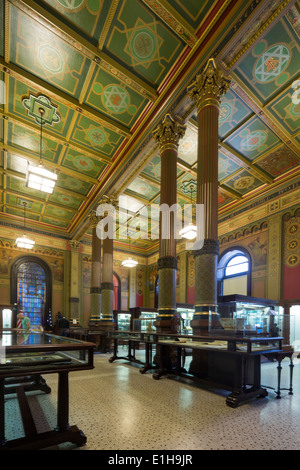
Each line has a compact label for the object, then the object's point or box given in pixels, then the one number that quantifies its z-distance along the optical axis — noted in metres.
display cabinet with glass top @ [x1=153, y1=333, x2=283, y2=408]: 3.60
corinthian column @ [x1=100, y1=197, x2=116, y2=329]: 11.02
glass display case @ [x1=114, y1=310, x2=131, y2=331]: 13.02
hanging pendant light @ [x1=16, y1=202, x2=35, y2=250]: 11.94
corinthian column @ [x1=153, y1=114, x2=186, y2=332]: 6.27
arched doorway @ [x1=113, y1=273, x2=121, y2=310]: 18.83
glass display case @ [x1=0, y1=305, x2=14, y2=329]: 12.80
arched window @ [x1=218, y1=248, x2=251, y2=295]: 12.05
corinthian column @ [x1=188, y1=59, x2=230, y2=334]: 5.03
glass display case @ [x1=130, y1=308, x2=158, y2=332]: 7.06
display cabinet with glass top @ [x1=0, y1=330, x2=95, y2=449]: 2.09
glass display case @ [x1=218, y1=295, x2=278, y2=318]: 3.96
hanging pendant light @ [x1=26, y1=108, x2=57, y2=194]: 7.11
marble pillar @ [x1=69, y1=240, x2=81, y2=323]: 15.95
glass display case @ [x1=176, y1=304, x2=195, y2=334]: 12.23
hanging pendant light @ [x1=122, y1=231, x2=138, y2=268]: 14.12
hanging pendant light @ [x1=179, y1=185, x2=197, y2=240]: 10.01
